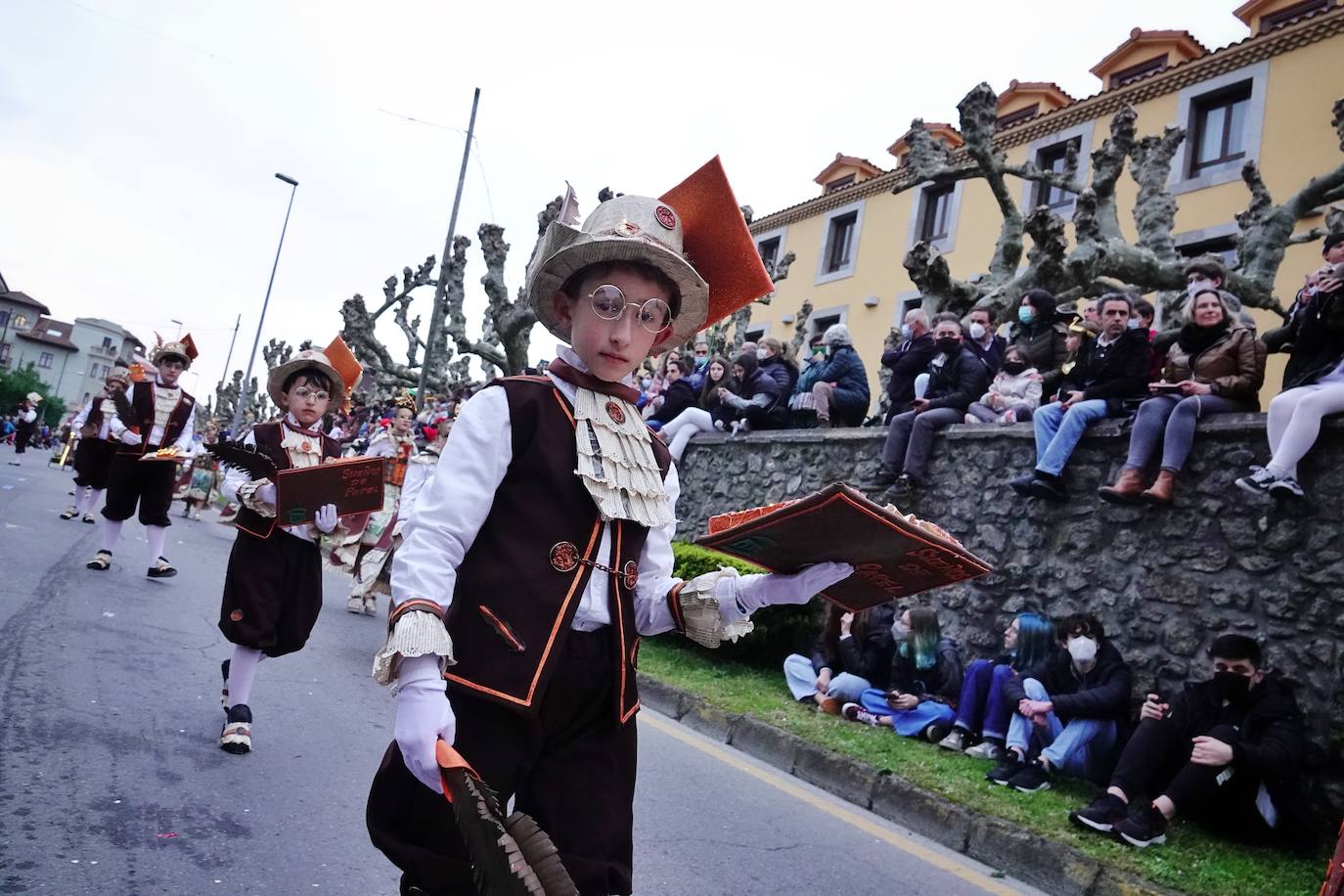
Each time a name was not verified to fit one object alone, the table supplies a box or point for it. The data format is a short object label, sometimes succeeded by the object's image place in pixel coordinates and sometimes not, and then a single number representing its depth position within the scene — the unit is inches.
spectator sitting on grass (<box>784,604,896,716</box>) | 273.2
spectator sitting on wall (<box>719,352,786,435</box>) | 474.0
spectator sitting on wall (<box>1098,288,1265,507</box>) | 256.8
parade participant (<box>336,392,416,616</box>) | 368.5
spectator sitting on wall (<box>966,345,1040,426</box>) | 336.8
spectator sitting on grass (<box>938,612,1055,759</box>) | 238.5
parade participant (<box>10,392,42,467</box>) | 1274.6
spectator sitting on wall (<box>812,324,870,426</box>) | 436.5
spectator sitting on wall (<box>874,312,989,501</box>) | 347.3
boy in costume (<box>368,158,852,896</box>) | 77.8
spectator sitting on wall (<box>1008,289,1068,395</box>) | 352.8
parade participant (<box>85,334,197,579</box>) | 336.8
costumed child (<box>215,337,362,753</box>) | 181.0
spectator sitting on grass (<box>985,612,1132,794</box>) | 217.2
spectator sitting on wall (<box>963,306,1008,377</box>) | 373.4
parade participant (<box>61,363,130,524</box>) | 374.3
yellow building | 668.1
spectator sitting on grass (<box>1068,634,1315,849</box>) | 181.6
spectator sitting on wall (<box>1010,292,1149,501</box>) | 284.5
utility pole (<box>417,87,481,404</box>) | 770.2
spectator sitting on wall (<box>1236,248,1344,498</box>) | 224.4
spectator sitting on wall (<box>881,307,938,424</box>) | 374.3
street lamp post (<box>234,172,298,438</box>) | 1363.2
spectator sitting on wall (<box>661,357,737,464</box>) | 509.4
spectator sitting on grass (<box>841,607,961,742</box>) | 258.7
